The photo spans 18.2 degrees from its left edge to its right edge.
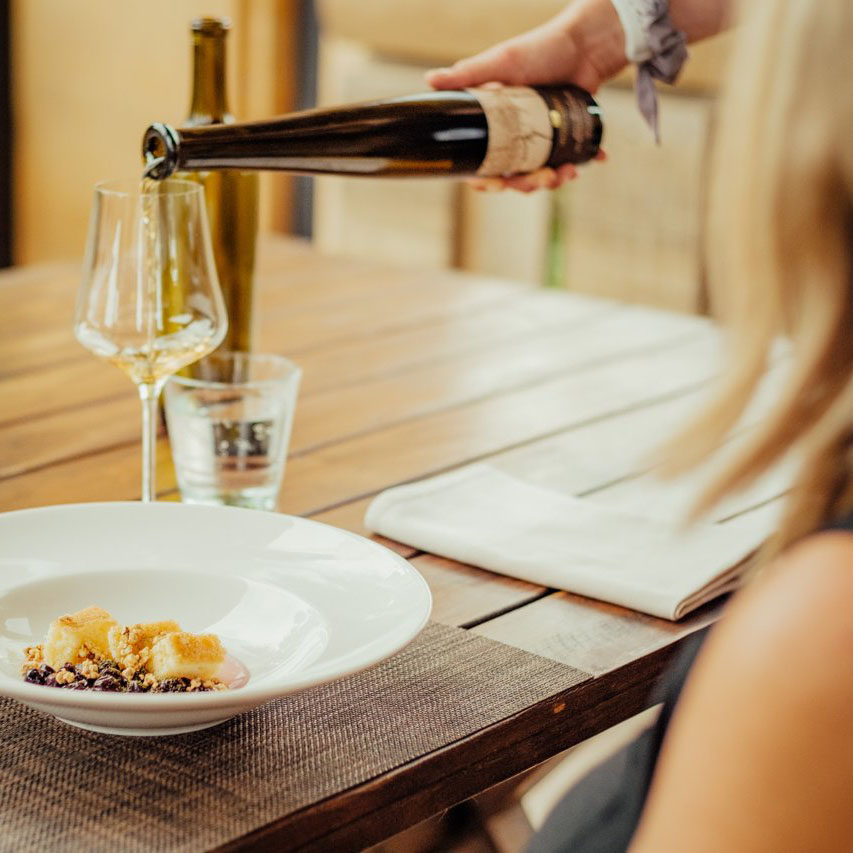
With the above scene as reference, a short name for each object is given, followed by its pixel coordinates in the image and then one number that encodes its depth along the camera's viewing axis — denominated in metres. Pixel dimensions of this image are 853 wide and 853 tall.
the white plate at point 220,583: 1.45
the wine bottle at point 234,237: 1.84
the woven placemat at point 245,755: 1.34
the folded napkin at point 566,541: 1.60
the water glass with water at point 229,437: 1.71
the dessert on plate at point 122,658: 1.41
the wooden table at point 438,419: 1.47
